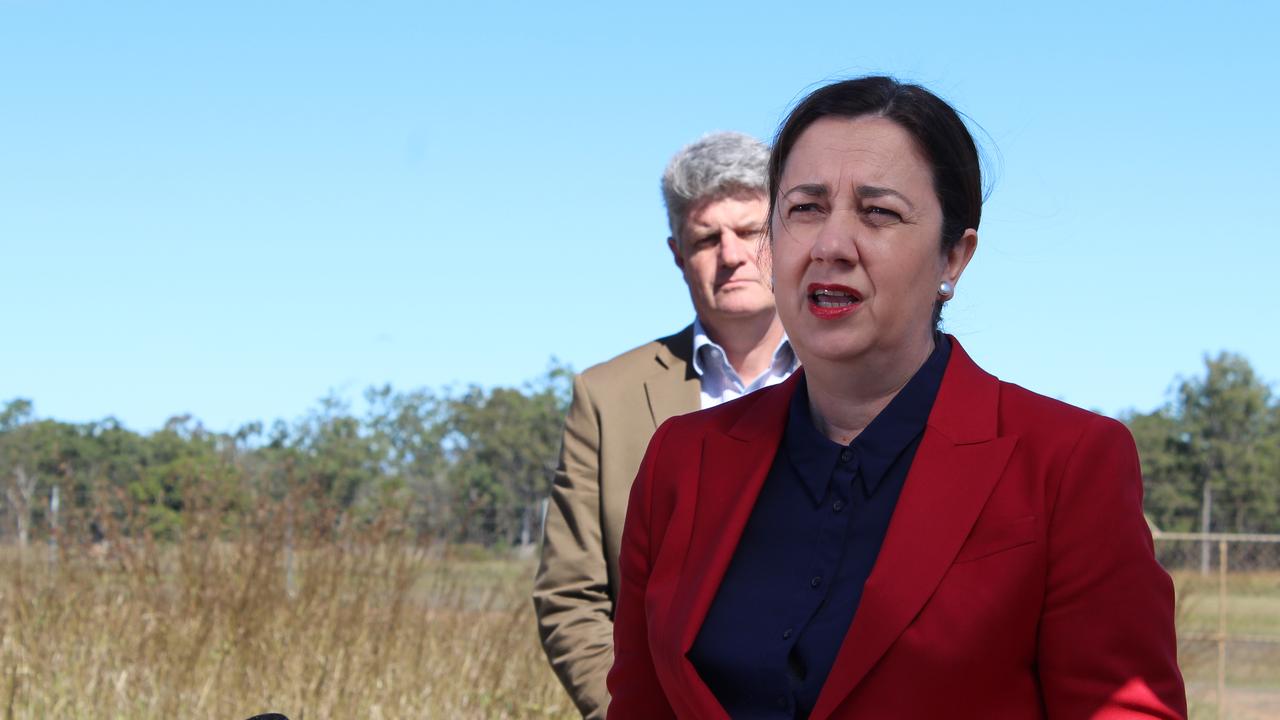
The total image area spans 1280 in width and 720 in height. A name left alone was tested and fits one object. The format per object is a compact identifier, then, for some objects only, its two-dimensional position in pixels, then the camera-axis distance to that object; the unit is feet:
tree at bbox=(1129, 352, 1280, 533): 150.61
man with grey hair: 10.17
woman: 5.30
